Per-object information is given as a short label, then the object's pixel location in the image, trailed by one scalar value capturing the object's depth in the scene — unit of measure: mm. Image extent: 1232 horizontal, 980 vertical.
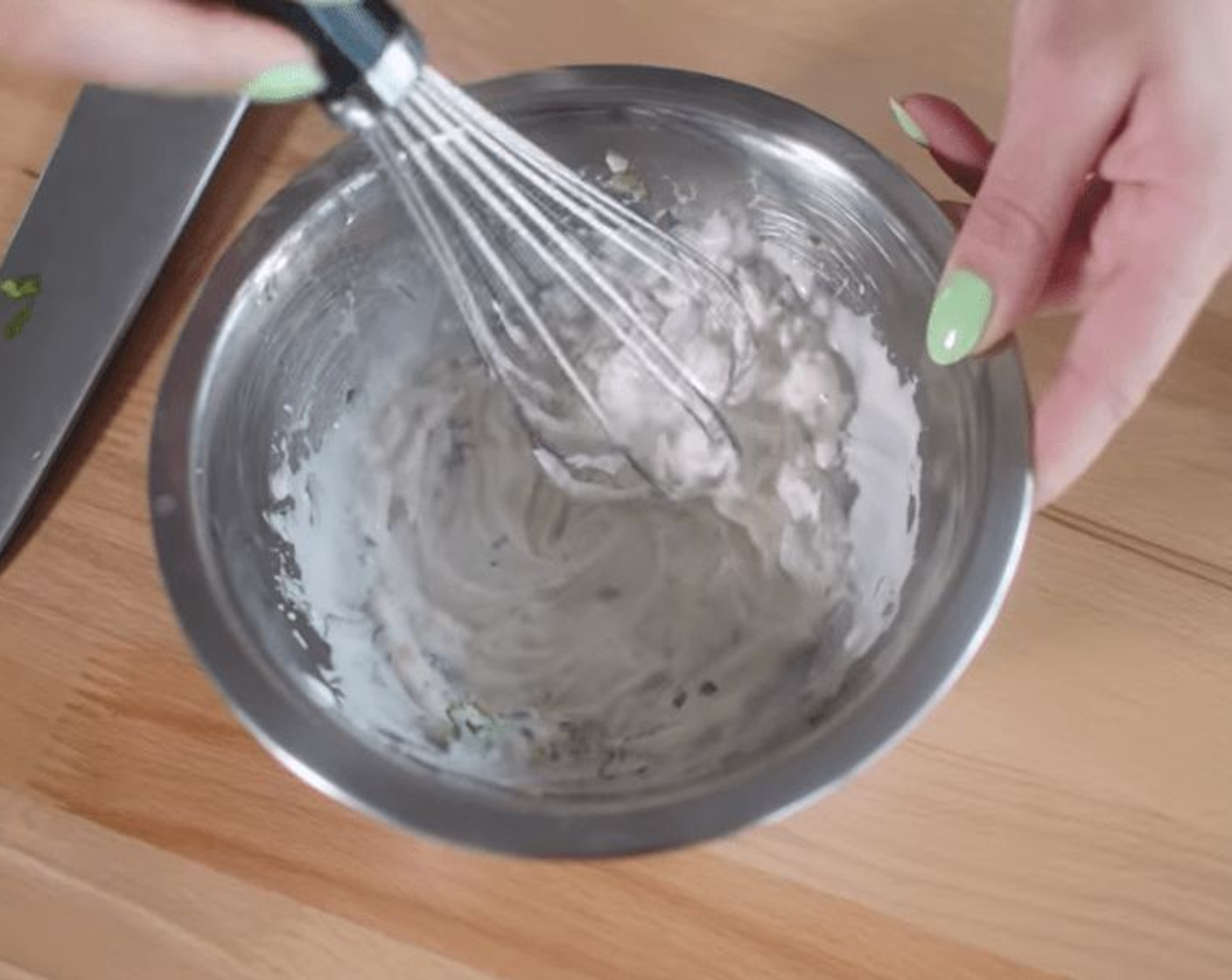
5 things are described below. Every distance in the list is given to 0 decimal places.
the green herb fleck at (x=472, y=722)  610
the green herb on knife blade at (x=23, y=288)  711
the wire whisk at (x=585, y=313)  627
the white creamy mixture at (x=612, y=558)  608
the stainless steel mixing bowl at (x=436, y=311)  523
